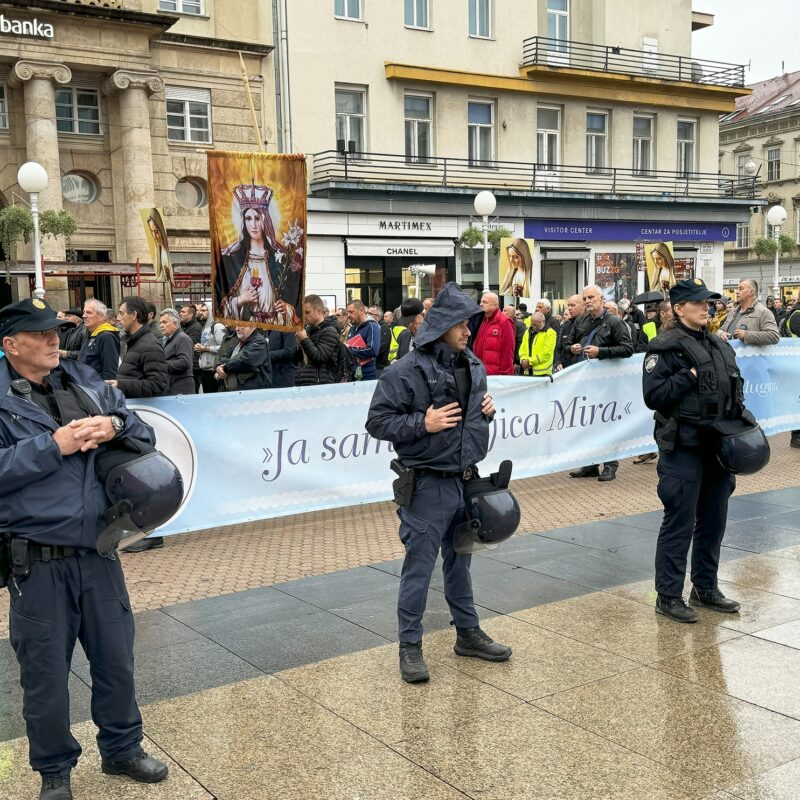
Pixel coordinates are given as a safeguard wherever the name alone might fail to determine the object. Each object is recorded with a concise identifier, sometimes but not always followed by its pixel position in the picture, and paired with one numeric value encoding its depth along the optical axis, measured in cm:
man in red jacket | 1070
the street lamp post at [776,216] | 2698
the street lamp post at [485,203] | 2047
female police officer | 553
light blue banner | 743
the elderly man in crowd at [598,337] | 999
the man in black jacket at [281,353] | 921
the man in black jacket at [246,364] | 859
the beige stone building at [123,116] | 2247
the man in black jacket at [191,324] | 1292
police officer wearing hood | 479
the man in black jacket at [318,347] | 909
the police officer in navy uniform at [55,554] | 354
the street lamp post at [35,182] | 1495
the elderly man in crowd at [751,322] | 1075
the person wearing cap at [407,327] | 1022
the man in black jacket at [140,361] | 753
